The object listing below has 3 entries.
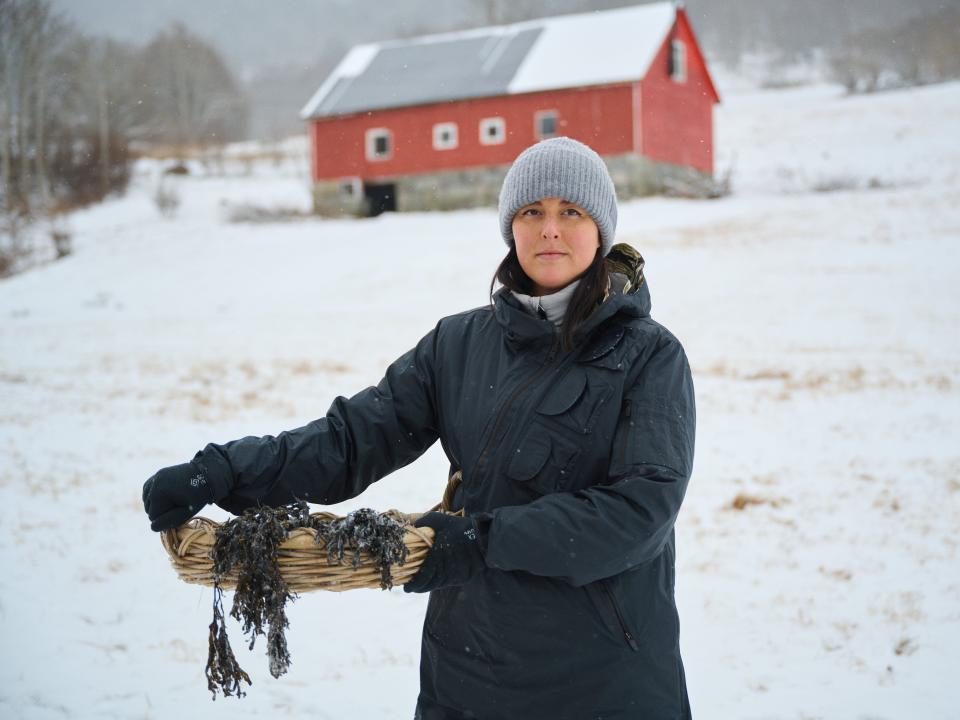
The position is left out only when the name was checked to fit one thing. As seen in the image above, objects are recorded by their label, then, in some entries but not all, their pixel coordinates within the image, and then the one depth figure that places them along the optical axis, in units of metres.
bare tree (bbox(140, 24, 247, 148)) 54.31
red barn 28.67
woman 1.94
